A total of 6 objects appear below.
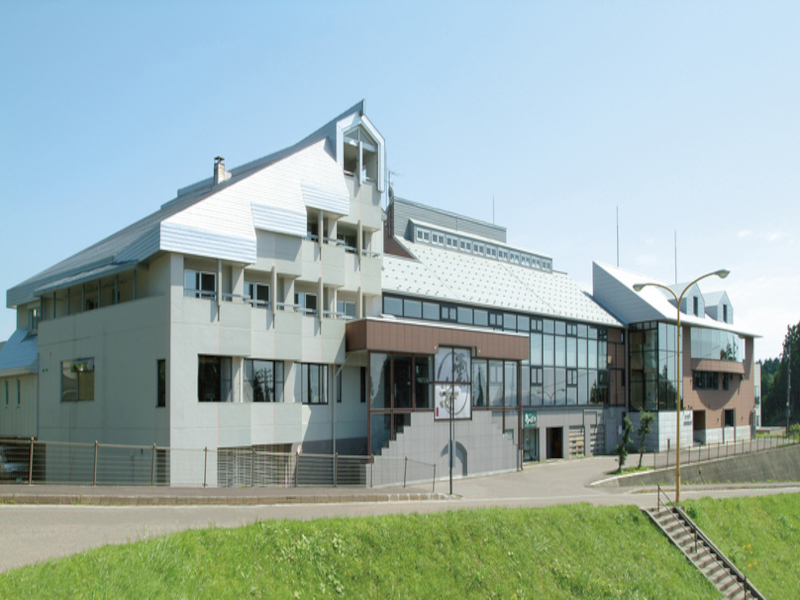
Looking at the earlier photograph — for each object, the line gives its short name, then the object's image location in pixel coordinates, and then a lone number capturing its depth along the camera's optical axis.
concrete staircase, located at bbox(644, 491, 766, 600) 21.31
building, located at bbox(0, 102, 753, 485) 24.72
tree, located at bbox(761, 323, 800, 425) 97.06
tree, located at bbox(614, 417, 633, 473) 35.57
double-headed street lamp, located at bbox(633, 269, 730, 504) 24.66
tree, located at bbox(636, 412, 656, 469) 39.25
